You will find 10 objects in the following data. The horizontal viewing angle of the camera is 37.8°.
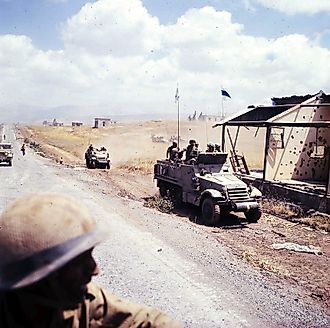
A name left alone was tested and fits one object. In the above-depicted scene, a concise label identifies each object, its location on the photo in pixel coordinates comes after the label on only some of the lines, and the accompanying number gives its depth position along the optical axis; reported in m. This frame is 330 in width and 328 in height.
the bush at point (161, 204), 14.51
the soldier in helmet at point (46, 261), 1.13
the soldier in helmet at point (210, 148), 14.19
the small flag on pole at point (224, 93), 21.04
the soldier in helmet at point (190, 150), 14.45
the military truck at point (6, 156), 29.61
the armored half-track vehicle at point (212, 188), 12.48
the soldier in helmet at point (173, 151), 15.46
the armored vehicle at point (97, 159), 28.10
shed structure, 18.00
